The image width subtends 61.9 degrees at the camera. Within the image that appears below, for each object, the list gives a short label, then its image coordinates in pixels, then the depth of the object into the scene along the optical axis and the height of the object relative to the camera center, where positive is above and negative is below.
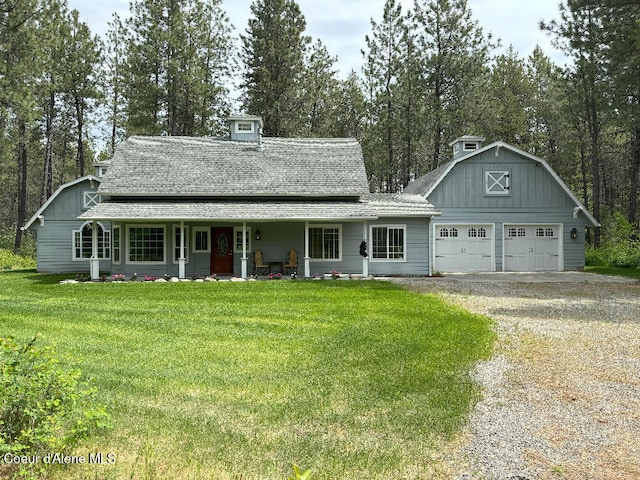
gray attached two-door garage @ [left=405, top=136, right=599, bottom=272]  21.16 +1.23
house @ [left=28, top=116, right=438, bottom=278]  18.12 +0.98
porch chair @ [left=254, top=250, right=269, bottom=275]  18.66 -0.57
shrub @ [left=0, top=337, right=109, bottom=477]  3.47 -1.07
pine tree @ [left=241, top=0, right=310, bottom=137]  29.14 +10.19
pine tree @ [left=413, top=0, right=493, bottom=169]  27.80 +9.50
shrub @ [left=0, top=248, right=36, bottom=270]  24.47 -0.56
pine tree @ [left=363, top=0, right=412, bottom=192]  28.73 +9.18
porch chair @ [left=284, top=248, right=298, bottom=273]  18.73 -0.56
